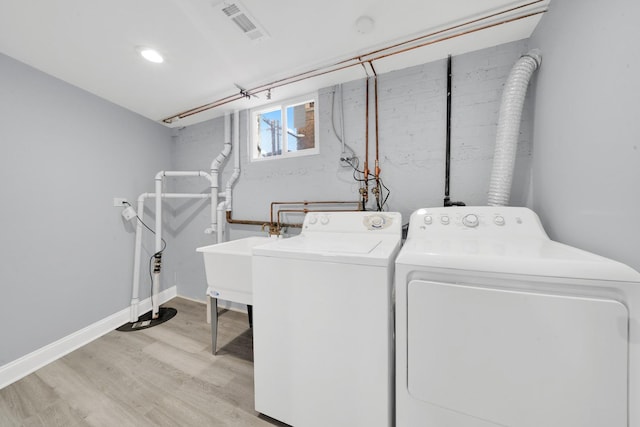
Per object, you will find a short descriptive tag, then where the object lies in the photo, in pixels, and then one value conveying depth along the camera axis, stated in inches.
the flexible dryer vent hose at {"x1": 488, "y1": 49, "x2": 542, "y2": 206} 51.3
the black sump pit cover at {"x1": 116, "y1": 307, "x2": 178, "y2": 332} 87.0
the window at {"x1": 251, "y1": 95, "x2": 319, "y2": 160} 87.7
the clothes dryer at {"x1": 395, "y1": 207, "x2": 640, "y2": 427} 25.4
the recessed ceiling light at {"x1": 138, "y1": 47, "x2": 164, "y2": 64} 62.1
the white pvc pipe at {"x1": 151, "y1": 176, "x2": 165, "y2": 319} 94.4
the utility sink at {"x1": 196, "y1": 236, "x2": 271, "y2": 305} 62.5
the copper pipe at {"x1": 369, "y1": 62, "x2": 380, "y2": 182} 73.7
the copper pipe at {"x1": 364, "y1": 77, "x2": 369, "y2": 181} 74.0
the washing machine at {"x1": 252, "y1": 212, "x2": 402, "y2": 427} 36.8
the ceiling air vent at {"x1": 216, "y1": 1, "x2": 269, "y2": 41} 48.6
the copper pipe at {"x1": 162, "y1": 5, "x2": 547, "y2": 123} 52.2
